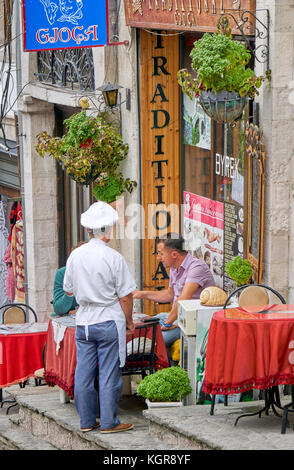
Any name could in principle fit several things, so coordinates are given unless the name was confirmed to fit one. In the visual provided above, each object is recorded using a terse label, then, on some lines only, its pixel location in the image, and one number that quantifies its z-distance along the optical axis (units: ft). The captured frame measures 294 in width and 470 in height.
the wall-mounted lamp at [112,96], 62.03
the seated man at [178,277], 46.84
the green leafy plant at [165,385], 40.71
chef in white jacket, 39.42
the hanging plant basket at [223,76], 45.65
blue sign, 59.52
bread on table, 42.34
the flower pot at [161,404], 41.02
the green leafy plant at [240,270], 49.34
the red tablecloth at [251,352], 36.08
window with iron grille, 68.83
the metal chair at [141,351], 43.02
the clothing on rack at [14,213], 89.68
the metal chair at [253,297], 42.25
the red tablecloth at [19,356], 49.60
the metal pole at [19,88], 79.41
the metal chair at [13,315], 55.35
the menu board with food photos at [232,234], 53.86
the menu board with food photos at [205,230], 57.86
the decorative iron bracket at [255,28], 46.79
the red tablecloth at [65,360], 42.58
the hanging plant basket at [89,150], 60.14
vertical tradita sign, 61.67
